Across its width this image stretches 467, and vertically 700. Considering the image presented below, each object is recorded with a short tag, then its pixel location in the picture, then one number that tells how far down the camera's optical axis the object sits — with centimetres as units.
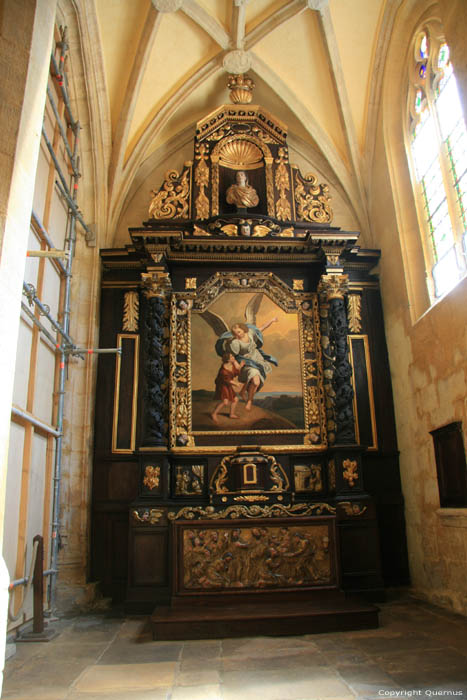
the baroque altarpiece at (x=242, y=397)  700
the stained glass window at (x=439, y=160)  704
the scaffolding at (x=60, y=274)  675
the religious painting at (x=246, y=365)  826
